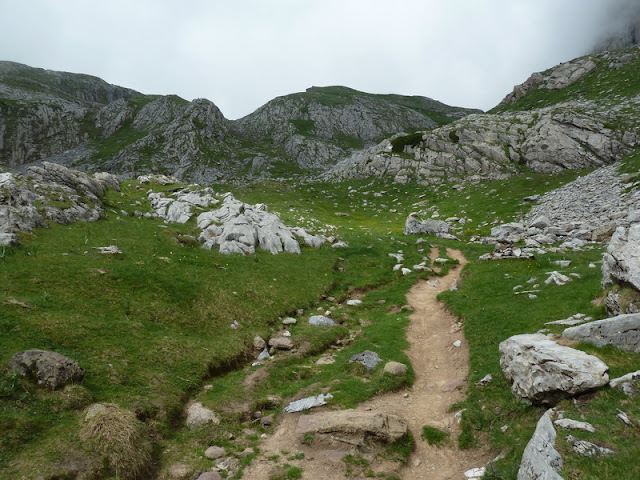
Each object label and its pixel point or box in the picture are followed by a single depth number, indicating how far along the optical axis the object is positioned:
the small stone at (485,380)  16.84
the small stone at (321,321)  27.62
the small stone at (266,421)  16.39
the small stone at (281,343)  23.78
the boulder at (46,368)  14.49
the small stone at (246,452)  14.25
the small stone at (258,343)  23.75
